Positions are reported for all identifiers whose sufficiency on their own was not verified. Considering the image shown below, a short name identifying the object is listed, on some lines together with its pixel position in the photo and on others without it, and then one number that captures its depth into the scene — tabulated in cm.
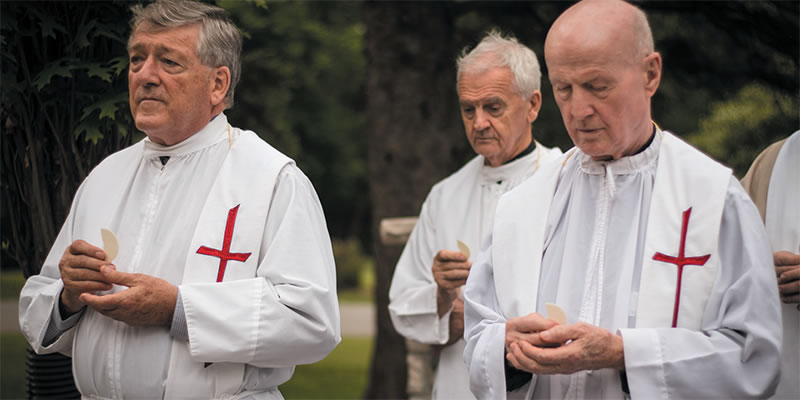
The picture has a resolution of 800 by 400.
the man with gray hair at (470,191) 414
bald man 236
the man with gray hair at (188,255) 296
